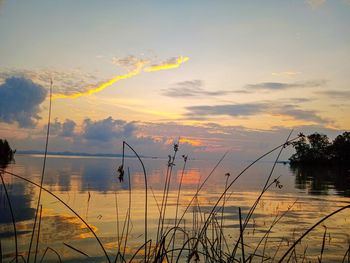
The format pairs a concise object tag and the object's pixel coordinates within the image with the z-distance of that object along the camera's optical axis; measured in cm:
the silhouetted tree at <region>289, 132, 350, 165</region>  10444
